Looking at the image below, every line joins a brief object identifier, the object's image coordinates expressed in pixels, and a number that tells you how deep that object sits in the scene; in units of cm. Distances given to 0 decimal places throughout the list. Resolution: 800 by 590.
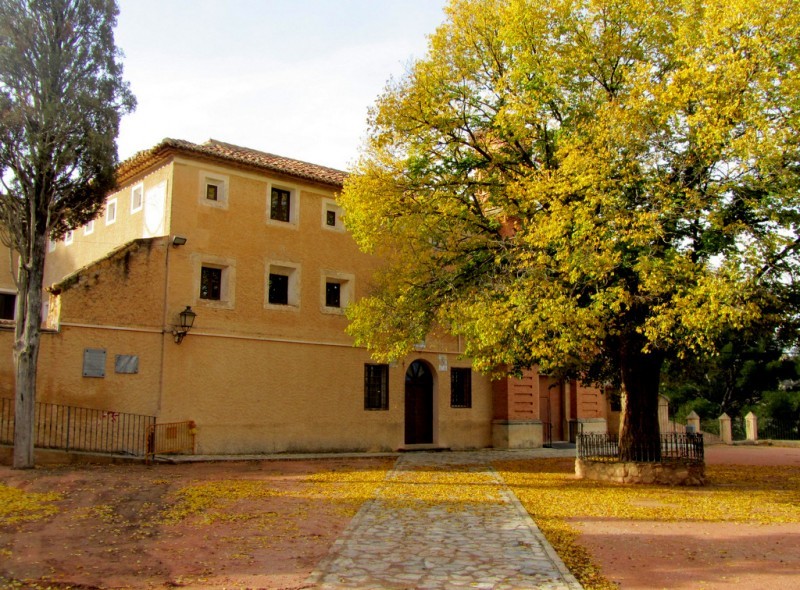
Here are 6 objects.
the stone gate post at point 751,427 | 3300
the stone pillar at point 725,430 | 3300
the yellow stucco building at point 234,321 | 1739
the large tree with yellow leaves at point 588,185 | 1185
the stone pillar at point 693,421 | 3209
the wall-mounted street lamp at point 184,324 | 1833
